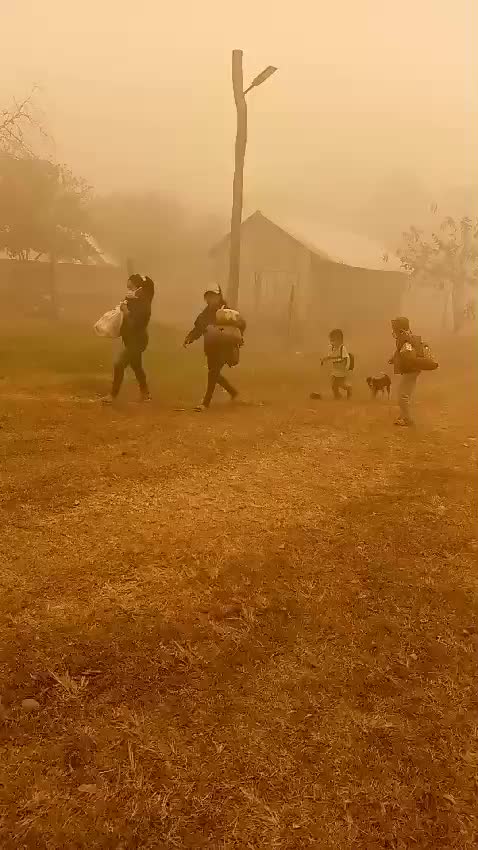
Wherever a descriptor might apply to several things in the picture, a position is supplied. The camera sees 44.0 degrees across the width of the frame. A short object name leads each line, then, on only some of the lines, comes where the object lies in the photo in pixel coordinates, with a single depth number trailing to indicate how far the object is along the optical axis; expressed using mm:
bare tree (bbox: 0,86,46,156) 24484
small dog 12141
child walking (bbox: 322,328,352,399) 11977
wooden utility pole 13814
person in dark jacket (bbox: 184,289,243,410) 9688
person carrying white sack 9309
